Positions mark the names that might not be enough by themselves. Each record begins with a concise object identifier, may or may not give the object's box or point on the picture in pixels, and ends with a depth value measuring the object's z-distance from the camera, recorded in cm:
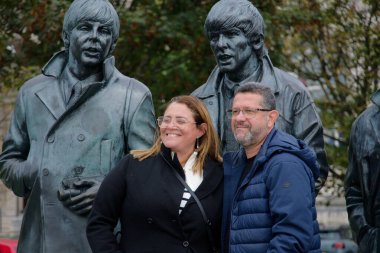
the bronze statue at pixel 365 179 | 998
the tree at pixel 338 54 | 2427
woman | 866
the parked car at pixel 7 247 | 1803
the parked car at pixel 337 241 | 2980
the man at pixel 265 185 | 797
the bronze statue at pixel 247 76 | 983
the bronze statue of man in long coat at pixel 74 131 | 968
